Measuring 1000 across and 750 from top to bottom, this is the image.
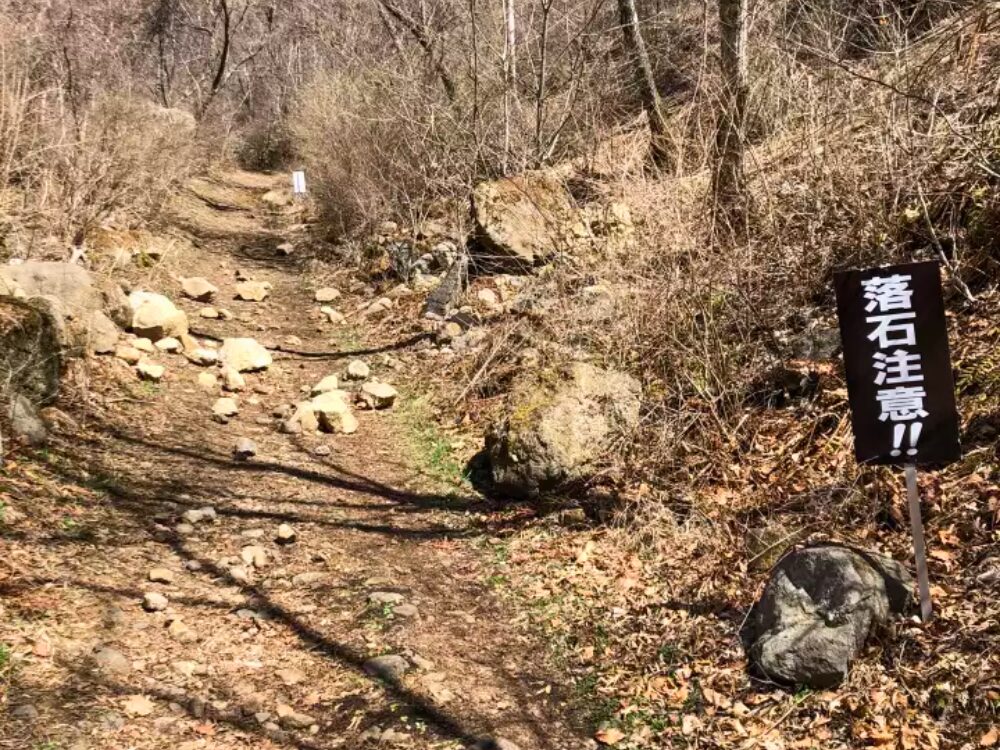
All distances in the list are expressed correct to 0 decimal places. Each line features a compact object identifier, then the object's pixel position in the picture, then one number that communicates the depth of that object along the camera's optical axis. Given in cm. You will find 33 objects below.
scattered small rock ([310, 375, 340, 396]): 796
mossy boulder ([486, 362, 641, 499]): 590
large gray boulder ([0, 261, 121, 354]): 682
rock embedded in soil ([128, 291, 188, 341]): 827
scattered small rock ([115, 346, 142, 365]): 764
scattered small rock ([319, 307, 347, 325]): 1045
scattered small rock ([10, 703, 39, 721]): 338
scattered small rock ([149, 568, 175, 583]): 458
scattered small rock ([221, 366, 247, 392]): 791
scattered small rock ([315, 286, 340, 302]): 1116
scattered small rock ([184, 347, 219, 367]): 829
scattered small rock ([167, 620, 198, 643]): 417
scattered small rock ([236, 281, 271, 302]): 1105
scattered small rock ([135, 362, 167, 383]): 750
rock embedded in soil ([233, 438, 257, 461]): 649
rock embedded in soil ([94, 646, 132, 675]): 379
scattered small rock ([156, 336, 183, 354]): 827
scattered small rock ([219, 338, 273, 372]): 827
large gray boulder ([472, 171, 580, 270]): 970
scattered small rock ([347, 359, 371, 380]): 859
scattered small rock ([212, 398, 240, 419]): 729
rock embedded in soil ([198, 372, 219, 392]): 782
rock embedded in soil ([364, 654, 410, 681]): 411
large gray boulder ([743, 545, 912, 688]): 379
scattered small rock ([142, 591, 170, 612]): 432
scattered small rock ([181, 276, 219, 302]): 1044
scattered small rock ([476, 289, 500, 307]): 975
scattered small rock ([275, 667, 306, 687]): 402
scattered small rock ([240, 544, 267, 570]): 502
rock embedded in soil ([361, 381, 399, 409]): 787
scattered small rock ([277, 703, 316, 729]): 374
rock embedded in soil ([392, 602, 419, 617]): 466
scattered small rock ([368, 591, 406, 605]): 474
